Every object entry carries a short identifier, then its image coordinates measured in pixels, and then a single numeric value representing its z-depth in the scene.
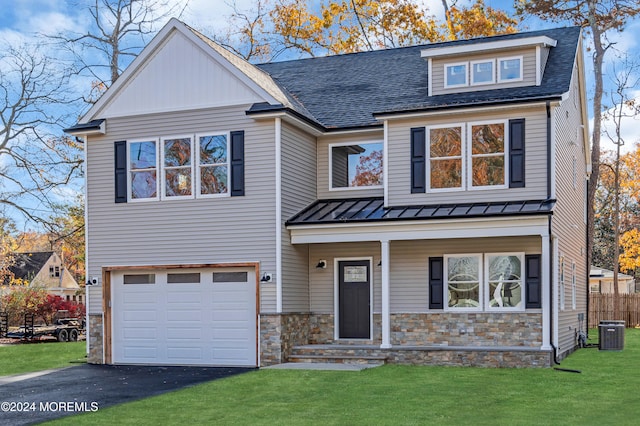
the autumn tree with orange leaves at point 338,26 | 33.28
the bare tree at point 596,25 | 32.06
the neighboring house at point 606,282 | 38.89
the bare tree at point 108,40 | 30.66
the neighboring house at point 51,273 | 53.38
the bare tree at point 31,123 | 30.70
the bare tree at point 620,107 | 33.72
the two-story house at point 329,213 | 17.11
